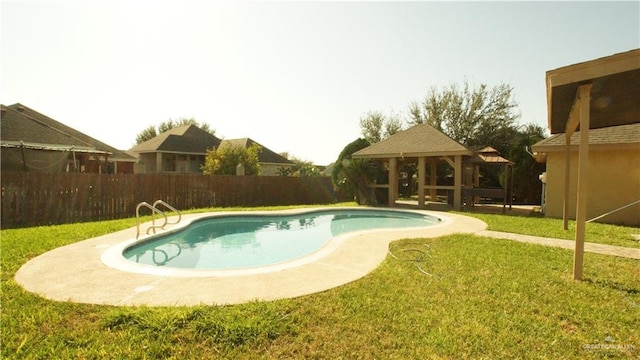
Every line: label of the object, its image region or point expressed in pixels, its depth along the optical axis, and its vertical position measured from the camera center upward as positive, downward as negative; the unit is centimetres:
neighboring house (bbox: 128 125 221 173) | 2664 +181
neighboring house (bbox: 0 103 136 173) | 1315 +112
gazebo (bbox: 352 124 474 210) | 1470 +112
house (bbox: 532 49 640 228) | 465 +124
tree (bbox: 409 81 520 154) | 2905 +608
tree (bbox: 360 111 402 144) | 3425 +559
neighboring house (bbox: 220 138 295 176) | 3052 +136
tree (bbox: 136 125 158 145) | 5509 +695
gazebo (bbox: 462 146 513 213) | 1407 +61
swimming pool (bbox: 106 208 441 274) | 666 -198
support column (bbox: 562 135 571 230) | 822 -2
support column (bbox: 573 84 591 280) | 463 -8
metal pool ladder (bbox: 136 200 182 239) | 758 -152
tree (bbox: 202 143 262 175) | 2095 +89
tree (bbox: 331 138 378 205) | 1780 -11
